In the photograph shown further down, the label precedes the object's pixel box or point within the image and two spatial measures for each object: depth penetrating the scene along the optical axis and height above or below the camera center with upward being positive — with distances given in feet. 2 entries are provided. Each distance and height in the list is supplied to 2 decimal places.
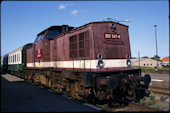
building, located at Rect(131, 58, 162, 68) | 162.40 -1.52
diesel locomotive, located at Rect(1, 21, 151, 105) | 20.22 -0.26
